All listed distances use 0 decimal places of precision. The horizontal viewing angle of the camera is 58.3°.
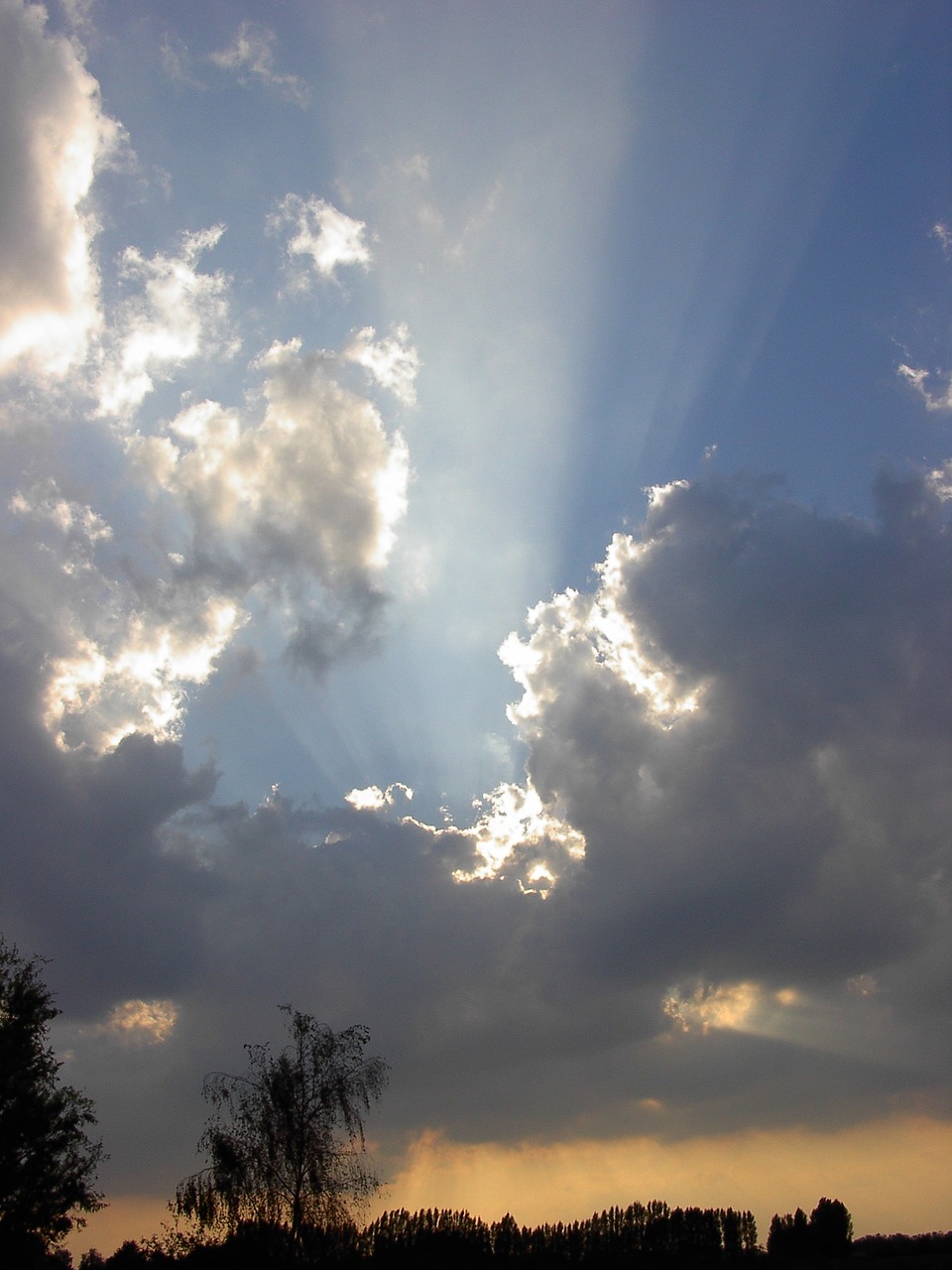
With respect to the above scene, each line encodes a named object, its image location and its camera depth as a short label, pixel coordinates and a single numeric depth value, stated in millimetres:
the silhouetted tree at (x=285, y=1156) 43219
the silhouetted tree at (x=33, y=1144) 41438
